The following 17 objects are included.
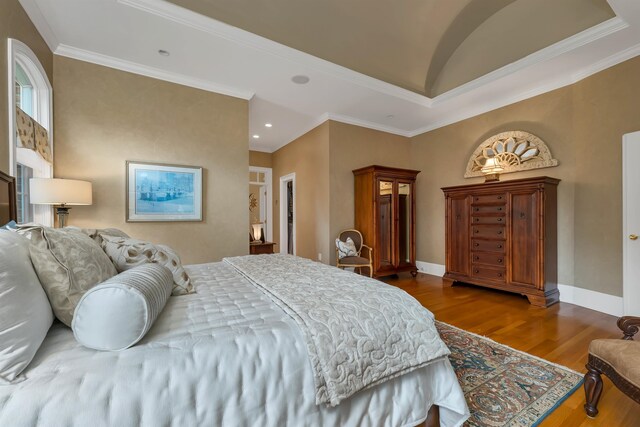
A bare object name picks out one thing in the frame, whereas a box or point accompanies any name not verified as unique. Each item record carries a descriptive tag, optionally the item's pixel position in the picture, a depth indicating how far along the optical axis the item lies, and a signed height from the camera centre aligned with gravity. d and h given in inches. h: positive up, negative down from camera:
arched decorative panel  143.5 +33.6
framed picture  124.3 +9.7
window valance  83.3 +26.3
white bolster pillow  32.8 -12.9
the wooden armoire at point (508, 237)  127.6 -13.4
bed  28.3 -20.2
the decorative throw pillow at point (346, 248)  168.2 -23.1
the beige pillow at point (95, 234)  56.8 -4.7
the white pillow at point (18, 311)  27.8 -11.2
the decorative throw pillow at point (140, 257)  54.1 -9.3
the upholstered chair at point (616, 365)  50.0 -30.7
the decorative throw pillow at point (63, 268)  36.2 -7.9
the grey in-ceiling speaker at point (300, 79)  136.3 +68.5
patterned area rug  58.6 -44.0
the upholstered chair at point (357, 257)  164.9 -28.7
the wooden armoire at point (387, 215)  175.3 -2.5
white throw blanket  39.6 -19.7
